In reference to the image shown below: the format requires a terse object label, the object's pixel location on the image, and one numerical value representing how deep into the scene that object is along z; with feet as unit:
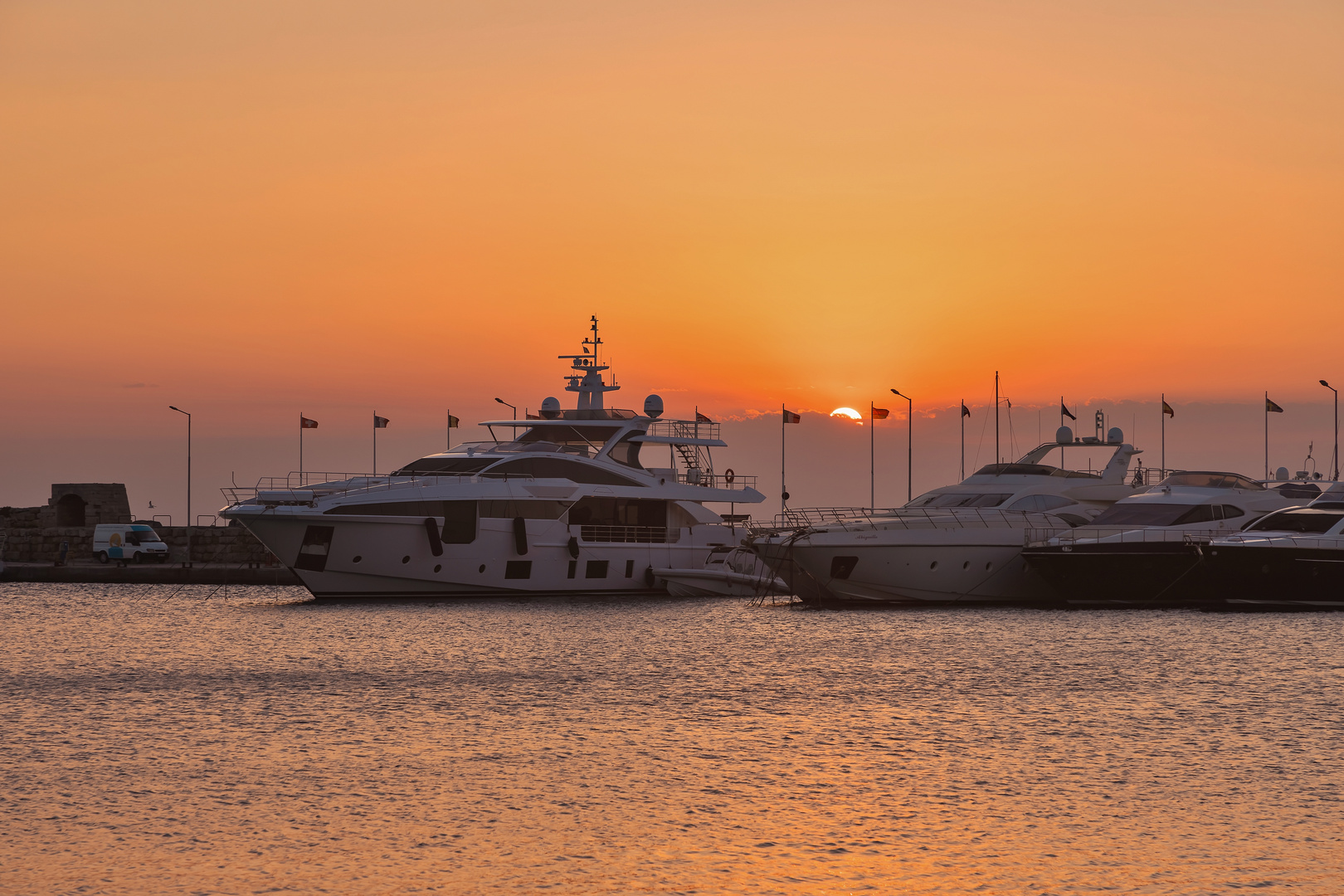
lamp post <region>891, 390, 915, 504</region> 246.68
